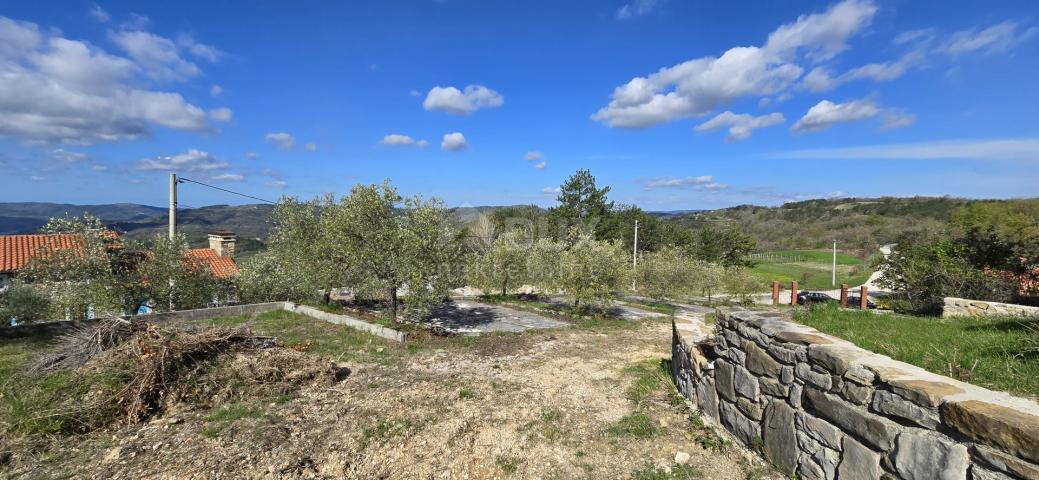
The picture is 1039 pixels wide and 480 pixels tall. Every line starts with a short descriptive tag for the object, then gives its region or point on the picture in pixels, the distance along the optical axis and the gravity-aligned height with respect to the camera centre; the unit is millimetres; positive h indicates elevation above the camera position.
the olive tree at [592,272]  16188 -1464
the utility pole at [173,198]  15800 +966
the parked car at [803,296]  32444 -4654
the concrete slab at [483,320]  13798 -3185
